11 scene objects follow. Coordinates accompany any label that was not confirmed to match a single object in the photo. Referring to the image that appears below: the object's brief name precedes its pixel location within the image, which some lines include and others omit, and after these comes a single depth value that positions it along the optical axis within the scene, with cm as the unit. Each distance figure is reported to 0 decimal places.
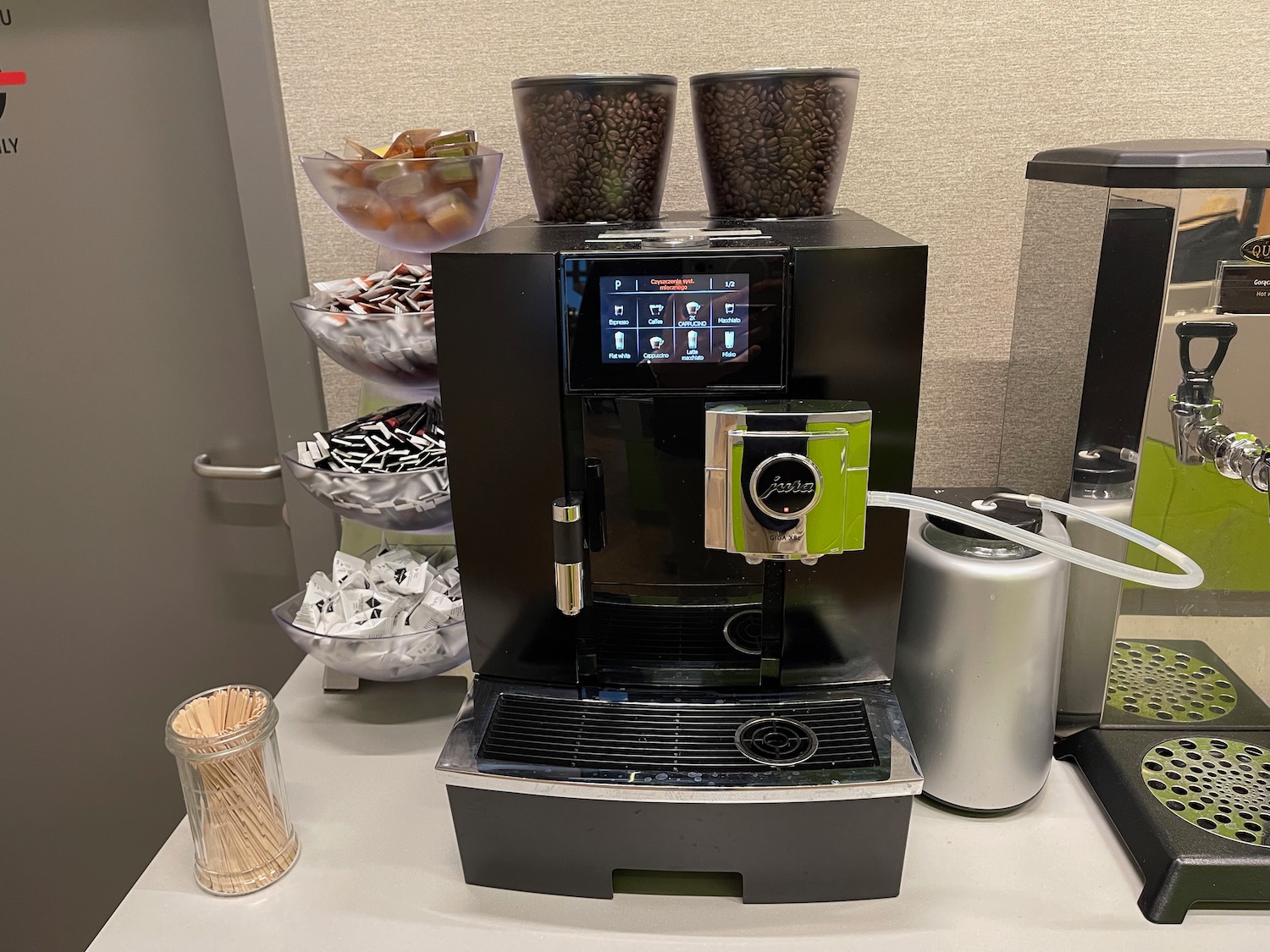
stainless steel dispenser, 71
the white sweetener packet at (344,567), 94
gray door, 123
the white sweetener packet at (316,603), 88
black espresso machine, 63
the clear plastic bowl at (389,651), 85
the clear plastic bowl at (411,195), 84
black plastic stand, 69
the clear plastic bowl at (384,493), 84
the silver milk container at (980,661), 74
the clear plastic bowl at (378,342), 83
